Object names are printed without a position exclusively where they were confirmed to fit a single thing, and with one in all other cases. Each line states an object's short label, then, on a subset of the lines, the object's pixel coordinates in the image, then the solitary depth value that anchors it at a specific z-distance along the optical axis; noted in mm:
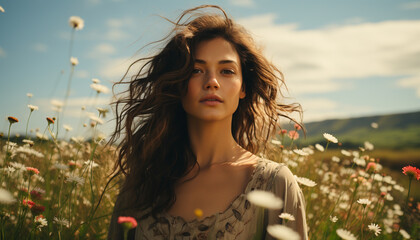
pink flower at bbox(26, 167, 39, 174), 2143
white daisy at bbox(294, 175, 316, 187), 2223
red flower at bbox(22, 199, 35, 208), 1912
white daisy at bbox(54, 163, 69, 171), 2220
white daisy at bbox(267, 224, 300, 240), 1013
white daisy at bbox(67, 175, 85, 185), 2146
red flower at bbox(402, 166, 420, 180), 2094
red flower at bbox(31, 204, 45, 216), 1795
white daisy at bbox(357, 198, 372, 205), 2264
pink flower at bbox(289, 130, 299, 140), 3074
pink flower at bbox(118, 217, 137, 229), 1219
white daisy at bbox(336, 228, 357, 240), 1364
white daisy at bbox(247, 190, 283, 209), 975
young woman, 1936
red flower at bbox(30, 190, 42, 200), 2304
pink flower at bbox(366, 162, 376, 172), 2893
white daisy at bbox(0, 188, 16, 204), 1245
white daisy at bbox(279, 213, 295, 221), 1533
